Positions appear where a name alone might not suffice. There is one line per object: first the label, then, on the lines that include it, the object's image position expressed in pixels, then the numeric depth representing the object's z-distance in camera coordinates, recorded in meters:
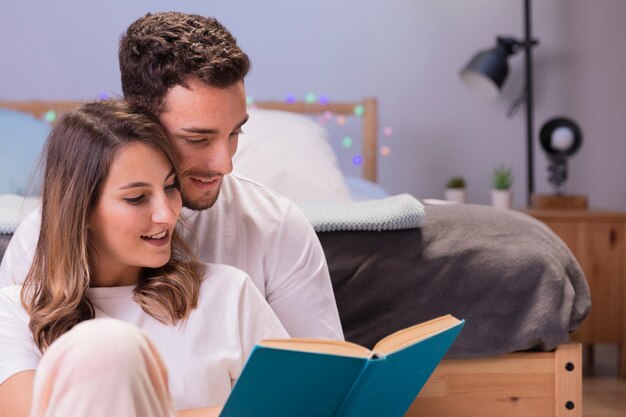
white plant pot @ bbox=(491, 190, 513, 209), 3.48
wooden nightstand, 3.07
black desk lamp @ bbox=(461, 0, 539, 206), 3.45
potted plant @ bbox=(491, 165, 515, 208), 3.49
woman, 1.31
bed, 1.89
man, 1.45
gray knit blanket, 1.89
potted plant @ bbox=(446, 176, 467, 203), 3.54
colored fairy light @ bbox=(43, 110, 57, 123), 3.45
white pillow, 2.84
